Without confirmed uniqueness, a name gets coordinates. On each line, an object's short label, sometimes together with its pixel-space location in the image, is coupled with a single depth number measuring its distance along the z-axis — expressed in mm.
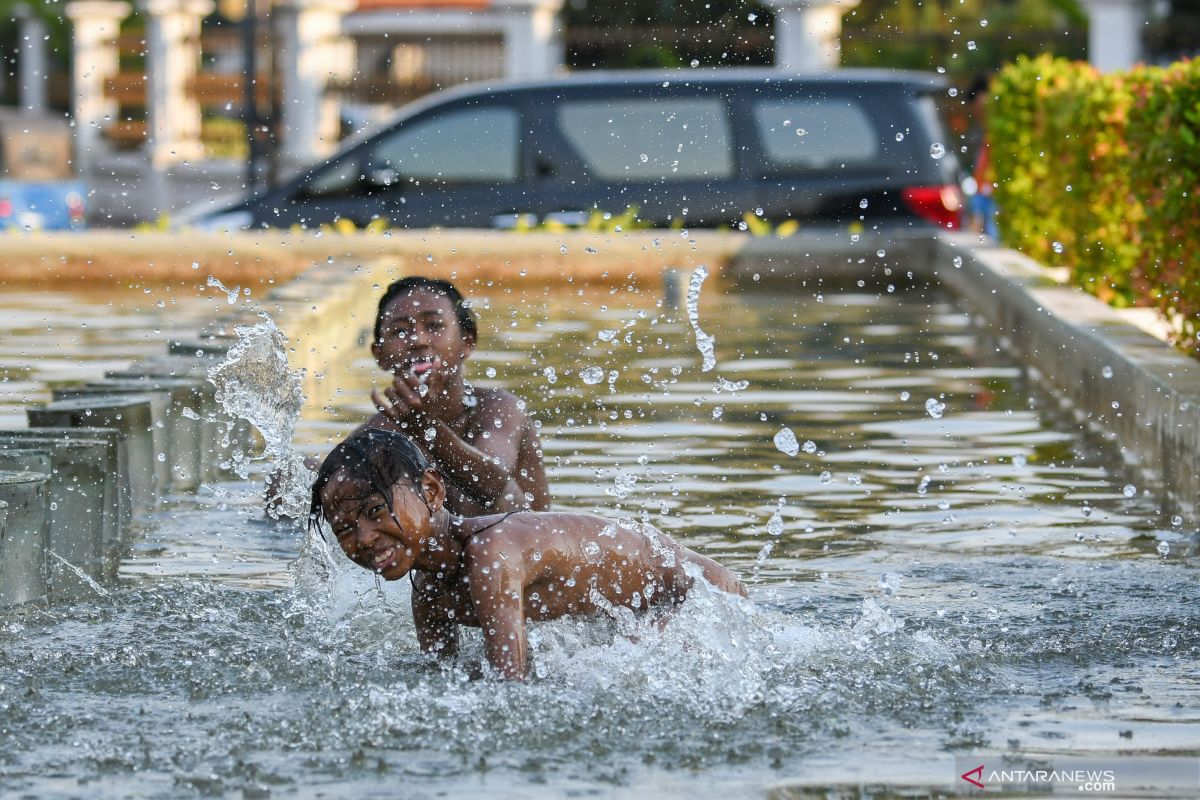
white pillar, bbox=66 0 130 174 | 69687
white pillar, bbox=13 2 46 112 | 93375
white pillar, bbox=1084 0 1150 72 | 54750
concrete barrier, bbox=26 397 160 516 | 15297
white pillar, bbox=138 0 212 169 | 65312
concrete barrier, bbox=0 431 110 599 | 12937
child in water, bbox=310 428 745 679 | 10078
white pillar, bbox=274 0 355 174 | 62000
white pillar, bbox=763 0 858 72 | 55375
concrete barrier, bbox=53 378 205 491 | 16422
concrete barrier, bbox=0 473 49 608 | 12078
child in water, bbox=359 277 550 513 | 12156
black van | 32969
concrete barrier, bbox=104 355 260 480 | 17609
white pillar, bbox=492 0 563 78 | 59437
